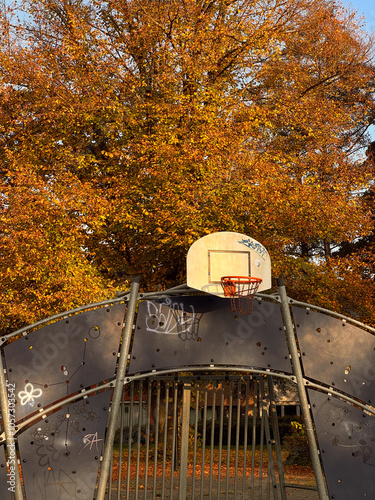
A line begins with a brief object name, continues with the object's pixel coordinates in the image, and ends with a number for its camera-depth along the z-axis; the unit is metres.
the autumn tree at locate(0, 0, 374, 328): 15.32
